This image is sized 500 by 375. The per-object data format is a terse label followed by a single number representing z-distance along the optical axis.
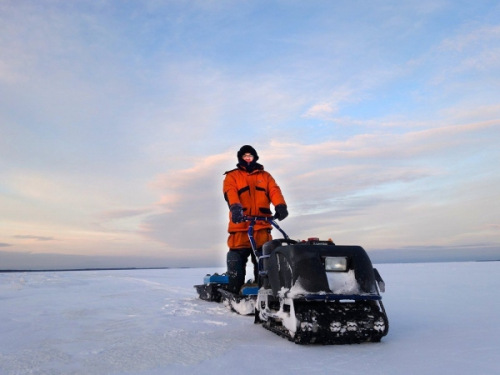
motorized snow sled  3.09
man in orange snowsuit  5.41
